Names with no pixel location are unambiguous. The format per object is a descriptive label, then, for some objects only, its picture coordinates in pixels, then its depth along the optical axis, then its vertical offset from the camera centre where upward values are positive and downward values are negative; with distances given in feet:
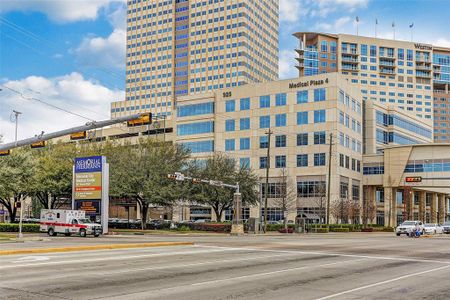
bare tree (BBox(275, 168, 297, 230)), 278.46 -0.90
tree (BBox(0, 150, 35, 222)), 180.34 +4.80
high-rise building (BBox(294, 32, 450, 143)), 649.61 +151.79
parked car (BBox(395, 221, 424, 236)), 198.60 -13.18
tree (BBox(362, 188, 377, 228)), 291.38 -10.25
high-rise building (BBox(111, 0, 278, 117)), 587.68 +159.37
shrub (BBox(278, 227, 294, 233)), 222.48 -16.23
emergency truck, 159.24 -10.61
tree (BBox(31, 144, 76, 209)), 216.74 +4.91
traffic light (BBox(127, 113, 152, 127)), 84.64 +10.83
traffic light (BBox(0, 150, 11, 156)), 120.88 +7.74
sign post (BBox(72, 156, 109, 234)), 173.06 +0.33
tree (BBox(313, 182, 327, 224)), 279.51 -4.40
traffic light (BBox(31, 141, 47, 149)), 104.55 +8.39
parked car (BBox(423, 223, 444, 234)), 226.17 -15.41
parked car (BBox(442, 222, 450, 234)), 254.02 -17.12
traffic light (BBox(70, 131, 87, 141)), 94.85 +9.19
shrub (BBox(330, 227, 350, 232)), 254.68 -17.82
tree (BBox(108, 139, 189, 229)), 212.64 +4.91
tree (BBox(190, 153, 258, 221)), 239.71 +3.18
